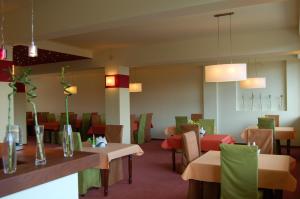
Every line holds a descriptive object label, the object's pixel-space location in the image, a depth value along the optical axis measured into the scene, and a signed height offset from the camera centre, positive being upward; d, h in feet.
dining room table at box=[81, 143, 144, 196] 13.35 -2.44
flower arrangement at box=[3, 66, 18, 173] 5.16 -0.85
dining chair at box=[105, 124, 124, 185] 16.02 -3.21
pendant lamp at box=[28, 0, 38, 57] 10.78 +1.94
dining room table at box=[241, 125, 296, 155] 21.67 -2.53
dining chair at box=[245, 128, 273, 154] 15.03 -1.94
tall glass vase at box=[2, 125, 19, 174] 5.17 -0.86
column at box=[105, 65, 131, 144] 25.67 +0.20
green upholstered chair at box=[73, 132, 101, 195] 13.62 -3.65
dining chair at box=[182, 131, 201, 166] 13.57 -2.12
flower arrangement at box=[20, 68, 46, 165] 5.98 -0.39
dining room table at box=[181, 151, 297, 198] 9.66 -2.46
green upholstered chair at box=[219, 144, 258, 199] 9.63 -2.34
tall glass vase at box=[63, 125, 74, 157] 6.65 -0.89
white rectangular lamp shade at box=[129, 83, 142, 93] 30.53 +1.55
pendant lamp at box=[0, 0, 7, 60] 14.48 +4.16
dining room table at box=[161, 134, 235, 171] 17.39 -2.46
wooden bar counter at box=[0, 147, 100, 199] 4.87 -1.30
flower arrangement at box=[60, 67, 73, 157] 6.65 -0.84
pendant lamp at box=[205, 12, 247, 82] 14.14 +1.39
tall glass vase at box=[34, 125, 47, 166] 5.91 -0.90
